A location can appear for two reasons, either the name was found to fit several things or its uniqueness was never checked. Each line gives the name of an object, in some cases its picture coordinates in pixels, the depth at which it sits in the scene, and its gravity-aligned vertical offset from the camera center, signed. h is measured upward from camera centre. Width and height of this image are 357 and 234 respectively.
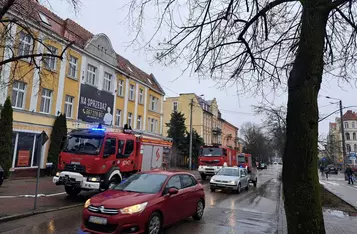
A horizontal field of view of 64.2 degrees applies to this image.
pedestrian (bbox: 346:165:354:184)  28.20 -0.83
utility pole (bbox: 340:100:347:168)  31.83 +1.36
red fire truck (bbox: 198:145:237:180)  25.16 +0.27
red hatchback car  5.99 -1.02
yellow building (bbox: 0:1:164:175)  18.20 +5.01
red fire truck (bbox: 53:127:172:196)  10.97 -0.01
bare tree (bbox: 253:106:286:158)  30.96 +4.87
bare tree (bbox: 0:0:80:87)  8.39 +4.09
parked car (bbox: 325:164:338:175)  53.37 -0.58
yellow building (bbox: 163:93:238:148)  56.97 +9.93
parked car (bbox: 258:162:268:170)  76.24 -0.59
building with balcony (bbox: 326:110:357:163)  92.94 +12.10
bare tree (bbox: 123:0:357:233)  4.14 +0.70
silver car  16.47 -0.99
